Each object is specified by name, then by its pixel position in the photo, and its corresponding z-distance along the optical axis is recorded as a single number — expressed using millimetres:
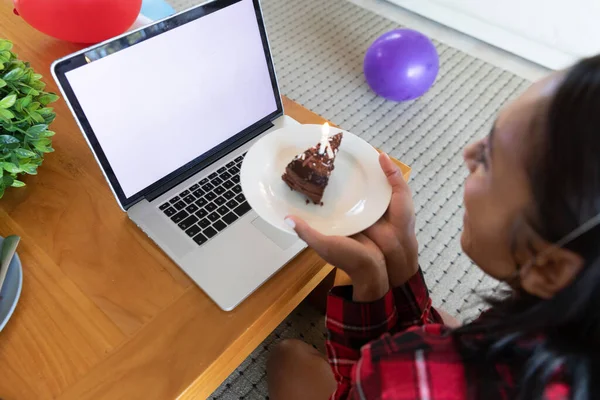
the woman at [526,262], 434
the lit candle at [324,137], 804
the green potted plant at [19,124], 728
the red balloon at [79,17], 982
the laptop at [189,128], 698
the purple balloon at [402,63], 1633
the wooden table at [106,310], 621
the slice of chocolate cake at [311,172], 749
